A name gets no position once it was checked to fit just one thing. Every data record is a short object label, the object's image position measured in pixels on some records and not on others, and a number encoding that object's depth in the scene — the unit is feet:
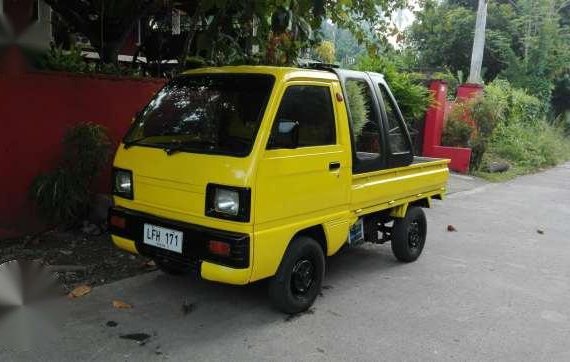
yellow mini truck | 12.25
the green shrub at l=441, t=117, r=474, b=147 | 44.09
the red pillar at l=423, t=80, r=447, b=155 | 42.93
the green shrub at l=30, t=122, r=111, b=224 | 18.11
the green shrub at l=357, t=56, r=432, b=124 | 33.65
